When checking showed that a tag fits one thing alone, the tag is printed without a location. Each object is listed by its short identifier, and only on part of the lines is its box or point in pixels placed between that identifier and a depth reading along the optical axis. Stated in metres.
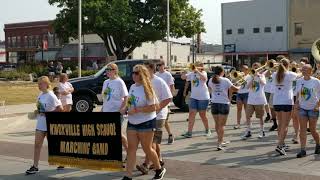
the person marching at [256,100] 12.73
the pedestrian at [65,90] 13.57
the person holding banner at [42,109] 9.15
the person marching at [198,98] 12.87
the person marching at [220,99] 11.12
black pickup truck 18.77
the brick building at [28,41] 88.31
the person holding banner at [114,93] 9.54
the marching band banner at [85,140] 8.28
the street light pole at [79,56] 25.33
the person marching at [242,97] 14.02
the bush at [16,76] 46.42
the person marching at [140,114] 7.89
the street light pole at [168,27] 42.09
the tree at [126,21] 47.19
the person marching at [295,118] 11.31
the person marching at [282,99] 10.39
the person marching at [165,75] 12.93
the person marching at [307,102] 10.06
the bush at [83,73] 39.55
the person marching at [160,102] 8.55
